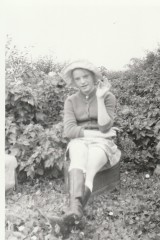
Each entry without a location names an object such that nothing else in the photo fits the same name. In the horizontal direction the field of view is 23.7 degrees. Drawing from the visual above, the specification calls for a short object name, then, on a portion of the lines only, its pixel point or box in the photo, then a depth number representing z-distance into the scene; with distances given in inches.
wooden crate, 146.3
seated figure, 128.1
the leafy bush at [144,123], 186.4
